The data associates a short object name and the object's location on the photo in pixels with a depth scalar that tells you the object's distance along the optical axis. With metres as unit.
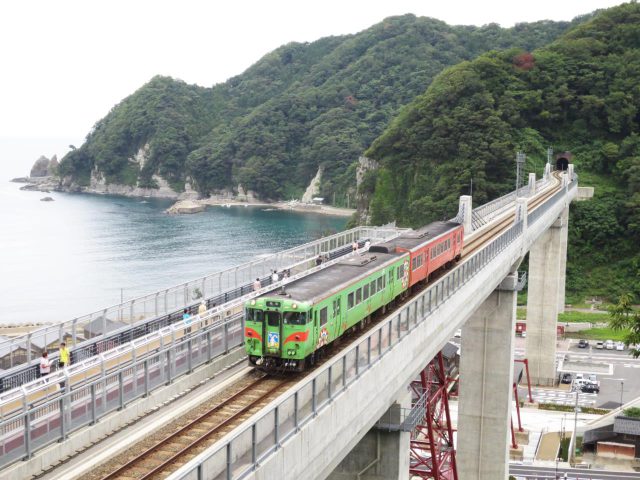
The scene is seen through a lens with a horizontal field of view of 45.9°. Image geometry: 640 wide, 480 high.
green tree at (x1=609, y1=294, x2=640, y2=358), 31.95
